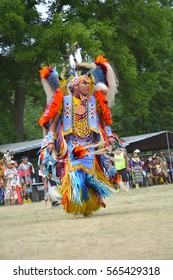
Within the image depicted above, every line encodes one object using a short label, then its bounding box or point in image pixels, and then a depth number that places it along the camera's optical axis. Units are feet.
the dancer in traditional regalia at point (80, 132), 36.81
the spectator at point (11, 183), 79.20
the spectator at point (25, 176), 84.89
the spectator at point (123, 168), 81.46
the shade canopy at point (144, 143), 95.80
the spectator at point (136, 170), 94.68
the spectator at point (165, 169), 105.40
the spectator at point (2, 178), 82.70
